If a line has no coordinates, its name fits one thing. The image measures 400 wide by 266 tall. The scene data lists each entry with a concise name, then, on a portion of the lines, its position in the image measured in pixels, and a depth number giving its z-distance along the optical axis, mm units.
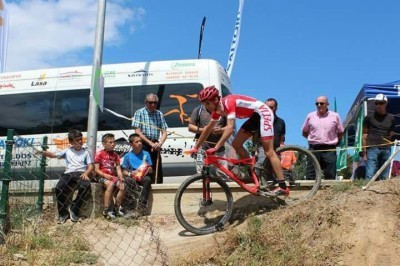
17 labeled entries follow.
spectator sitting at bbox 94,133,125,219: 7512
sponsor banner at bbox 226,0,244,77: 16248
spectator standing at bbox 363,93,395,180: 8461
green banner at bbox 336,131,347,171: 12459
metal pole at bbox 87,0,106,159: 8148
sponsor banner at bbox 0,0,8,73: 12844
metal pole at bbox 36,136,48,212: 7628
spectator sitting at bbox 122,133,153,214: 7758
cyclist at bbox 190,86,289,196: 6723
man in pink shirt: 8445
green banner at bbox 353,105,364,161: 10826
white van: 10469
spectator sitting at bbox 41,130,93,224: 7418
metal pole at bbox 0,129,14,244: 6145
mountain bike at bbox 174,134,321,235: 6930
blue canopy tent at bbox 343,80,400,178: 10852
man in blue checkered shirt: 8219
